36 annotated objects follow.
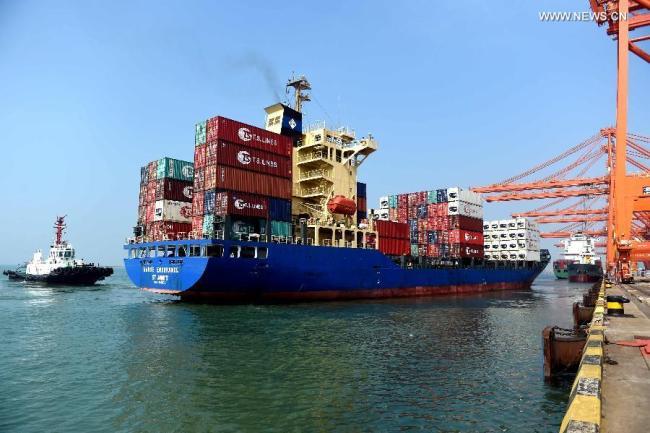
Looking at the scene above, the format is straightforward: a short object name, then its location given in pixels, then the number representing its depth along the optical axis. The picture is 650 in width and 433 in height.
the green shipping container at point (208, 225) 31.54
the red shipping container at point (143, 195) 39.81
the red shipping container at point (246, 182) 32.06
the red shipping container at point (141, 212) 39.47
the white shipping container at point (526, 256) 72.19
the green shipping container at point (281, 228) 34.41
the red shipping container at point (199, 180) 33.32
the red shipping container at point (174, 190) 37.56
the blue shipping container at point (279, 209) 34.88
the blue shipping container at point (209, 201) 31.98
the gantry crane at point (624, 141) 34.56
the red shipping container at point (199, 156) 33.59
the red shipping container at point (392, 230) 47.24
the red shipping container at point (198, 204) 33.00
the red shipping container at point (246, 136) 32.69
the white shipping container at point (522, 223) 73.00
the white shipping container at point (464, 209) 54.87
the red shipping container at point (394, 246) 47.09
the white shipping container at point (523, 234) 72.69
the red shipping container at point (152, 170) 38.97
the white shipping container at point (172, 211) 37.22
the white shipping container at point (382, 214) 61.06
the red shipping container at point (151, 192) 38.62
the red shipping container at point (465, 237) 54.25
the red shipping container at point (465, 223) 54.67
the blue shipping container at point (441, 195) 56.28
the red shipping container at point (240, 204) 31.72
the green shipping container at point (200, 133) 33.78
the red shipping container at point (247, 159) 32.38
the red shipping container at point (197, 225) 32.62
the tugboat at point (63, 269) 59.41
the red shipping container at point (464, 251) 54.09
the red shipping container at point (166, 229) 36.91
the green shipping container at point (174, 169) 37.91
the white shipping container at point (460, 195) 55.05
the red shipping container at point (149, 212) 38.31
